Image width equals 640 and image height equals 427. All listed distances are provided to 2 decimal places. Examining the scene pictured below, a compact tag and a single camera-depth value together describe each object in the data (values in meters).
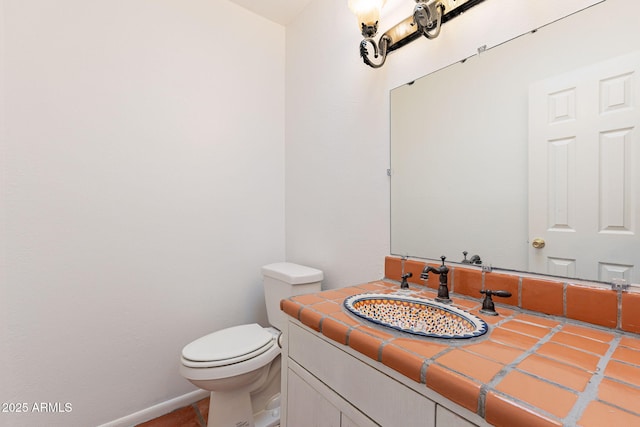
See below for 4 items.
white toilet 1.20
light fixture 0.99
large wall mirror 0.70
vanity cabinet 0.54
